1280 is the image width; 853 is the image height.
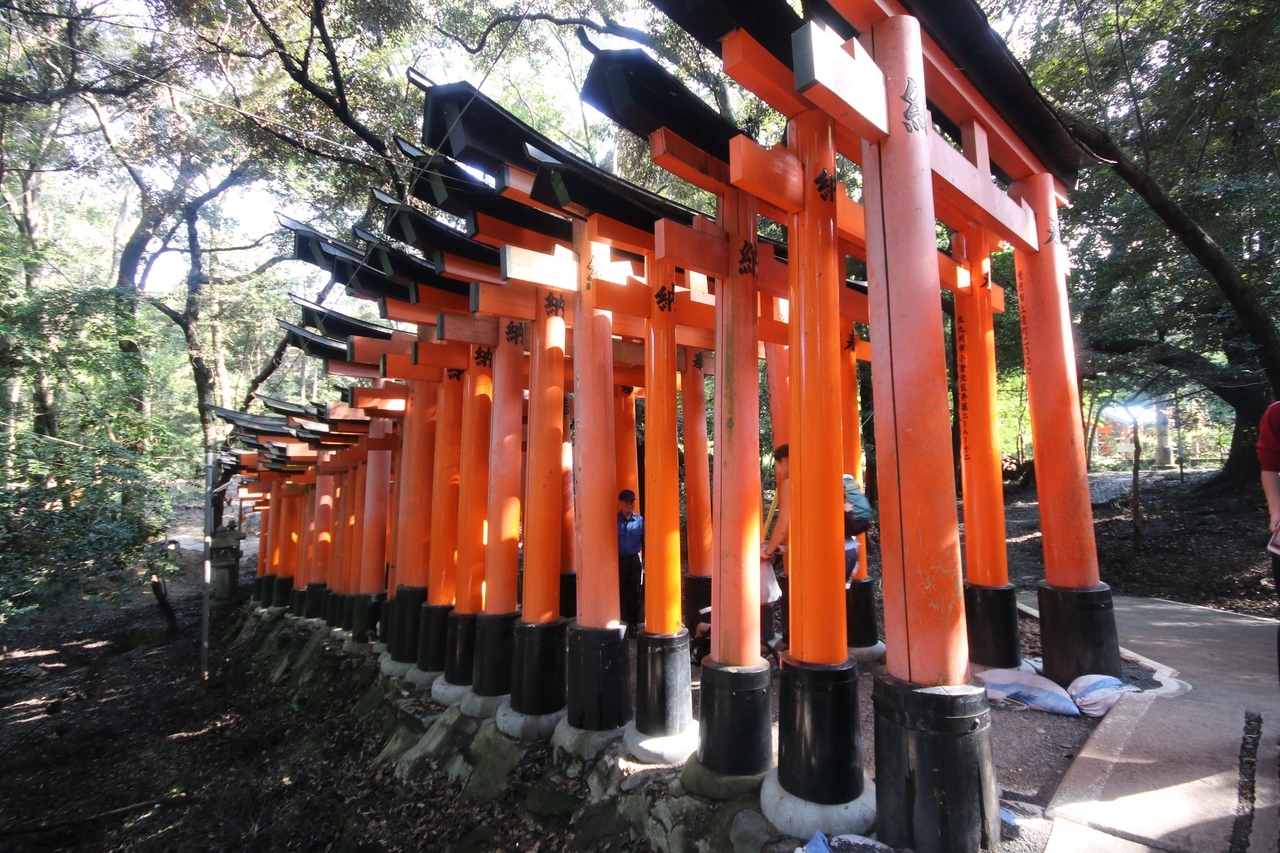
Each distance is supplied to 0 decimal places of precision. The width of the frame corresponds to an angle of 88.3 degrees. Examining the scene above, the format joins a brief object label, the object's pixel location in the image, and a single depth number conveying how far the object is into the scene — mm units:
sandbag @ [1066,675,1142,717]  4238
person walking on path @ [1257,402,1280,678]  3096
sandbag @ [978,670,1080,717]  4395
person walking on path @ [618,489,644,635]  6680
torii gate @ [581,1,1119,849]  2898
